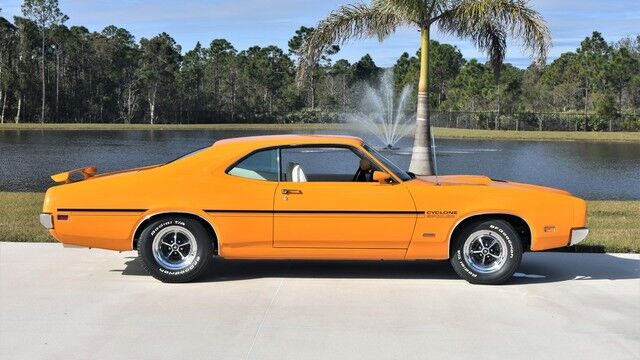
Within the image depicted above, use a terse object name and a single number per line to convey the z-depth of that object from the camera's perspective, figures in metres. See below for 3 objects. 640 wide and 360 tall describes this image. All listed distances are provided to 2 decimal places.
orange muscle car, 6.34
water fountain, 42.53
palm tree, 16.19
